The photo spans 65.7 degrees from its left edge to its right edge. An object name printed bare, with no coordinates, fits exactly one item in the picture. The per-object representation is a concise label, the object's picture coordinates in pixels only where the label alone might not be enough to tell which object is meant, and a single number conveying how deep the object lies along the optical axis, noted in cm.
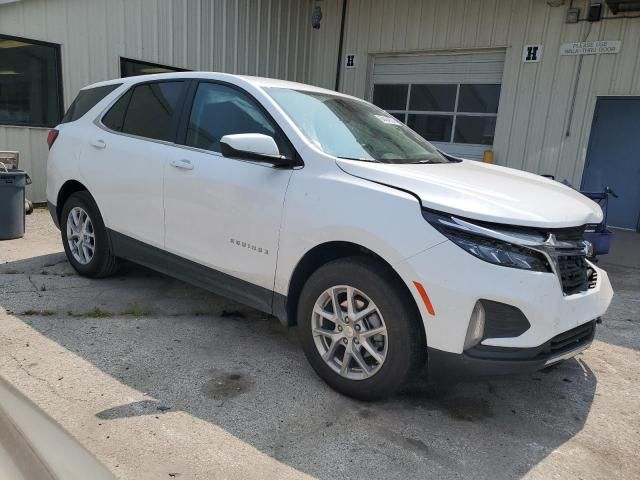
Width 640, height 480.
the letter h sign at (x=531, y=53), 859
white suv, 236
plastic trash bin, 570
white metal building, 767
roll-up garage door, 938
